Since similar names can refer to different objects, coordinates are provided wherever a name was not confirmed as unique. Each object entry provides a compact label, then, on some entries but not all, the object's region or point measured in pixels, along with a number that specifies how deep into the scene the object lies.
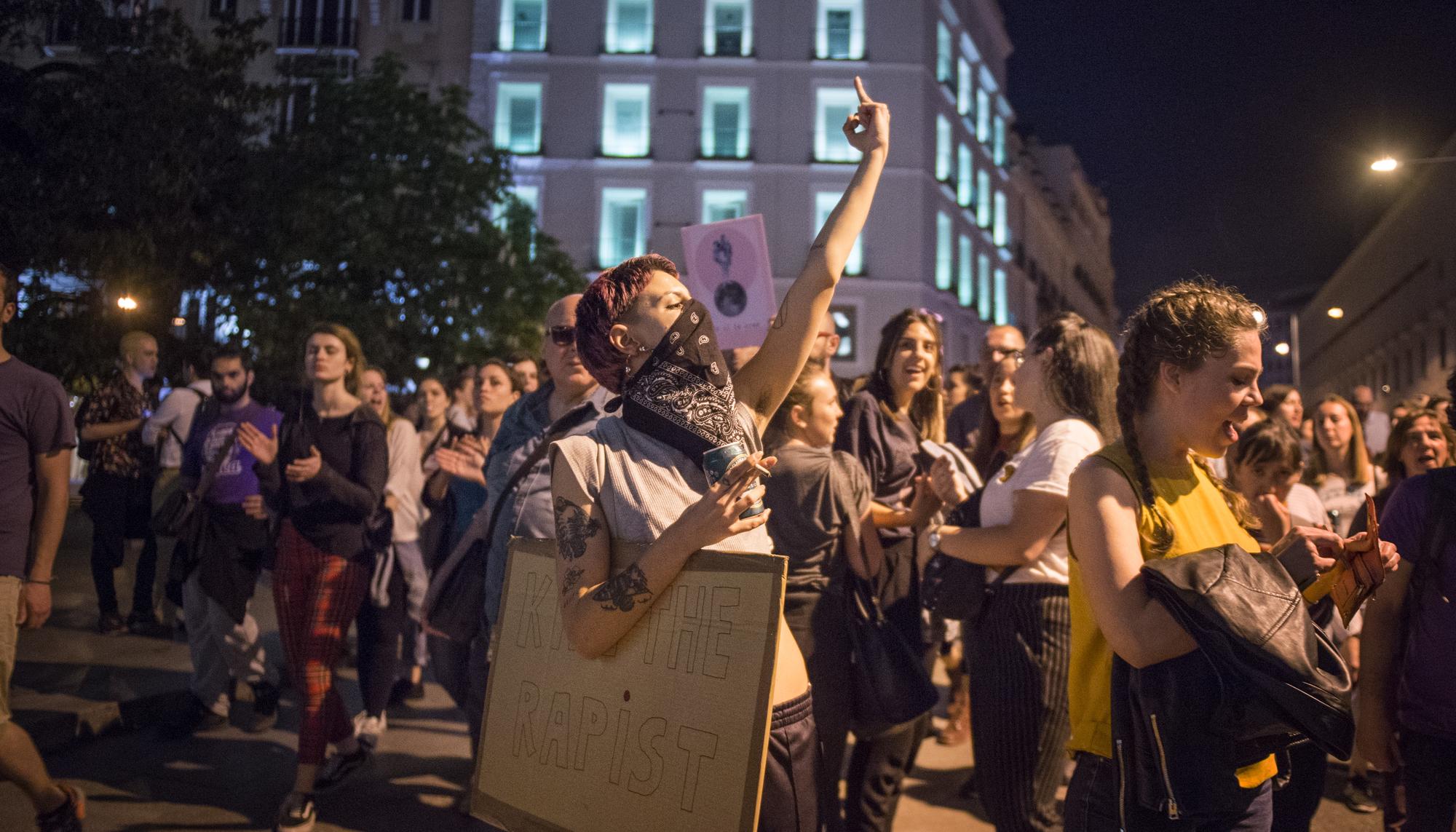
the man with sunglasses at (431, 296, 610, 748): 3.83
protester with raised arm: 2.03
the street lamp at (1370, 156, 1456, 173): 10.24
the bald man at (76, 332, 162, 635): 7.65
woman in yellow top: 2.08
